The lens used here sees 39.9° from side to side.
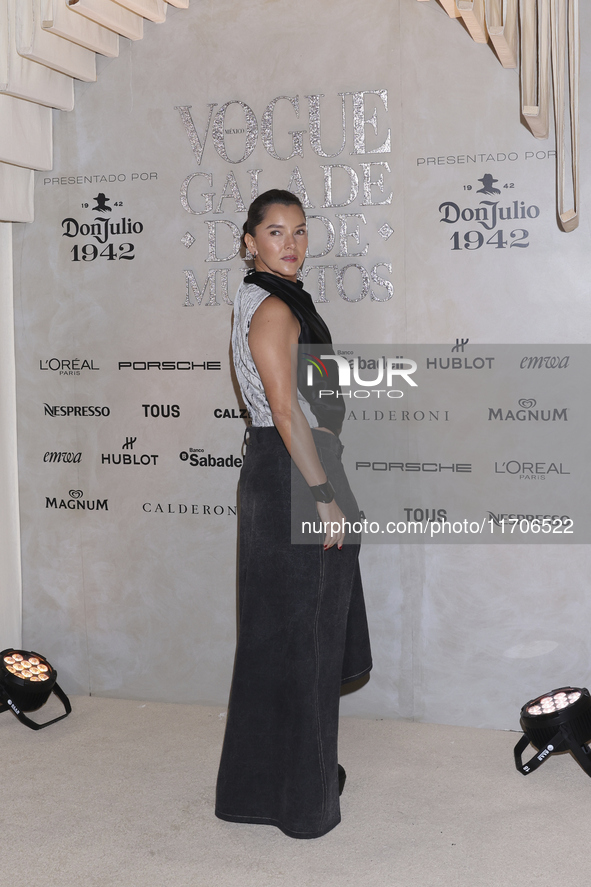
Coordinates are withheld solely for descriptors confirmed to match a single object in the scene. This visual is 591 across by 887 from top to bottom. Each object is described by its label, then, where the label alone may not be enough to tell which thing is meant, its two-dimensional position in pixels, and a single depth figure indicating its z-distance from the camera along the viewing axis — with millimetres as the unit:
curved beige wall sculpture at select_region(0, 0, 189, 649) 2789
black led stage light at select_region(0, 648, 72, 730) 3074
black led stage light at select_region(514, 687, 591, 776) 2646
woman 2262
